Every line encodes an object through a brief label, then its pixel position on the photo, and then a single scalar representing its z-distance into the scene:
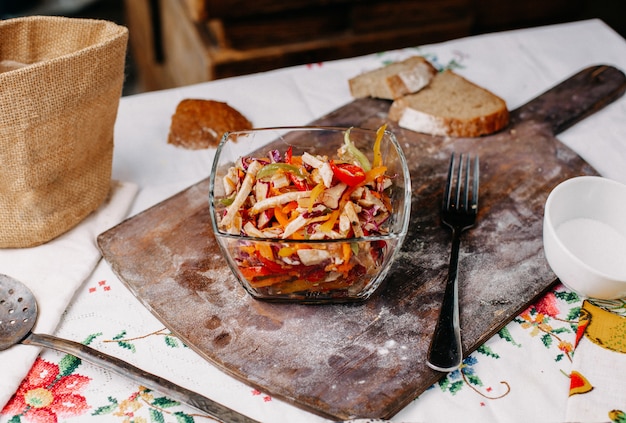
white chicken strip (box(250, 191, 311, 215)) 0.83
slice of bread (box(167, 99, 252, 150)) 0.99
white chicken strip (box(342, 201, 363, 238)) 0.82
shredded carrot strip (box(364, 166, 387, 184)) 0.85
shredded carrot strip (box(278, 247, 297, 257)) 0.80
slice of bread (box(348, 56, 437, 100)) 1.04
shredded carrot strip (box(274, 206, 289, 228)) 0.83
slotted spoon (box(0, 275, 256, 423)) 0.78
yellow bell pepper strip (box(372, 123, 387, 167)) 0.87
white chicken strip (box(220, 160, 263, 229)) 0.84
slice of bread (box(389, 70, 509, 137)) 1.00
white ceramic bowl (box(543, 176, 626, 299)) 0.83
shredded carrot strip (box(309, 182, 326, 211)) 0.83
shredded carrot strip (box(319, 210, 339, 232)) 0.82
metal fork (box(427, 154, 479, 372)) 0.81
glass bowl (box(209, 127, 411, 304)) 0.81
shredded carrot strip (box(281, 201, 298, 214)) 0.83
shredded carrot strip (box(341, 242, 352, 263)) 0.80
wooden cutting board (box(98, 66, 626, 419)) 0.80
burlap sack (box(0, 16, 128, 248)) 0.84
